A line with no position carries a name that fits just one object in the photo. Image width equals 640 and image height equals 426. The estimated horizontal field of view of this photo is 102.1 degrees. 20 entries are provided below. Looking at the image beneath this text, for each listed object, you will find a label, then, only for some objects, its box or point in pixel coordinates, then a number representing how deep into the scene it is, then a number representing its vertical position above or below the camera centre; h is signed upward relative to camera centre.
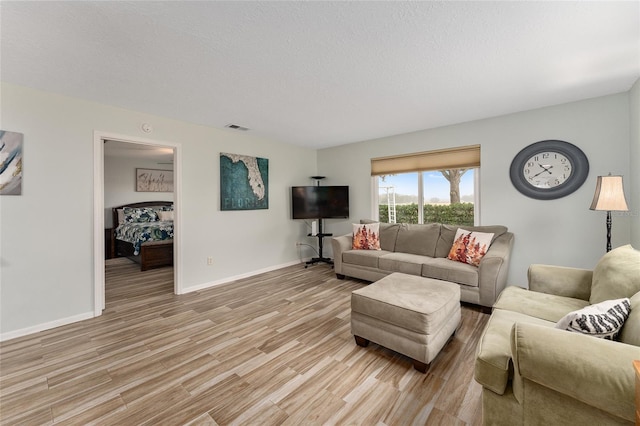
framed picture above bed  6.66 +0.93
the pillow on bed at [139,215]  6.14 +0.01
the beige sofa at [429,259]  2.89 -0.64
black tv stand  5.09 -0.89
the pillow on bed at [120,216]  6.17 -0.01
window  3.88 +0.43
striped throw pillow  1.18 -0.51
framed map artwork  4.08 +0.54
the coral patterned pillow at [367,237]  4.20 -0.39
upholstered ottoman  1.89 -0.82
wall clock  3.01 +0.51
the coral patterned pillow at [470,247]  3.15 -0.44
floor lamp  2.32 +0.14
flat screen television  4.93 +0.22
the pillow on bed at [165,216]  6.45 -0.03
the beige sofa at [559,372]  0.94 -0.67
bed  4.96 -0.38
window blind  3.78 +0.84
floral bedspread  5.02 -0.35
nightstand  5.88 -0.67
